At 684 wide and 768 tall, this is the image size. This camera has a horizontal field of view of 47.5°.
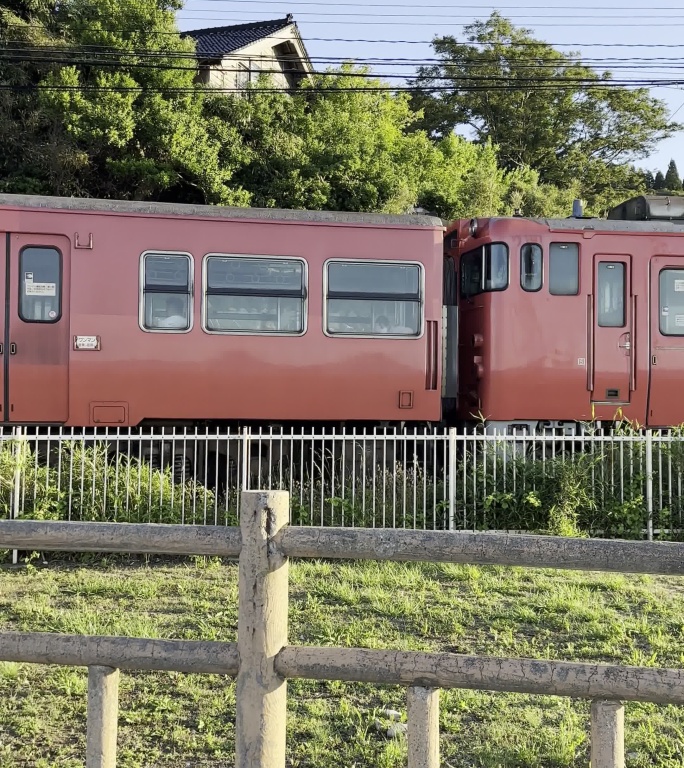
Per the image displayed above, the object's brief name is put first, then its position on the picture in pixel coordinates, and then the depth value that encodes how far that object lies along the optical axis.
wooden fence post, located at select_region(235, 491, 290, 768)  2.67
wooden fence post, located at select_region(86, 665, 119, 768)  2.77
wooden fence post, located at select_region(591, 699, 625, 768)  2.57
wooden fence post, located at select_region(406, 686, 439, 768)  2.61
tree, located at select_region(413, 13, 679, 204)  33.97
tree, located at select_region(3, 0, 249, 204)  19.12
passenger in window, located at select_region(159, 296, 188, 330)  8.88
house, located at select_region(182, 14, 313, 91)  25.11
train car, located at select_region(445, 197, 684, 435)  9.65
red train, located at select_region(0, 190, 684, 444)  8.67
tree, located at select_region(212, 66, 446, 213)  21.28
